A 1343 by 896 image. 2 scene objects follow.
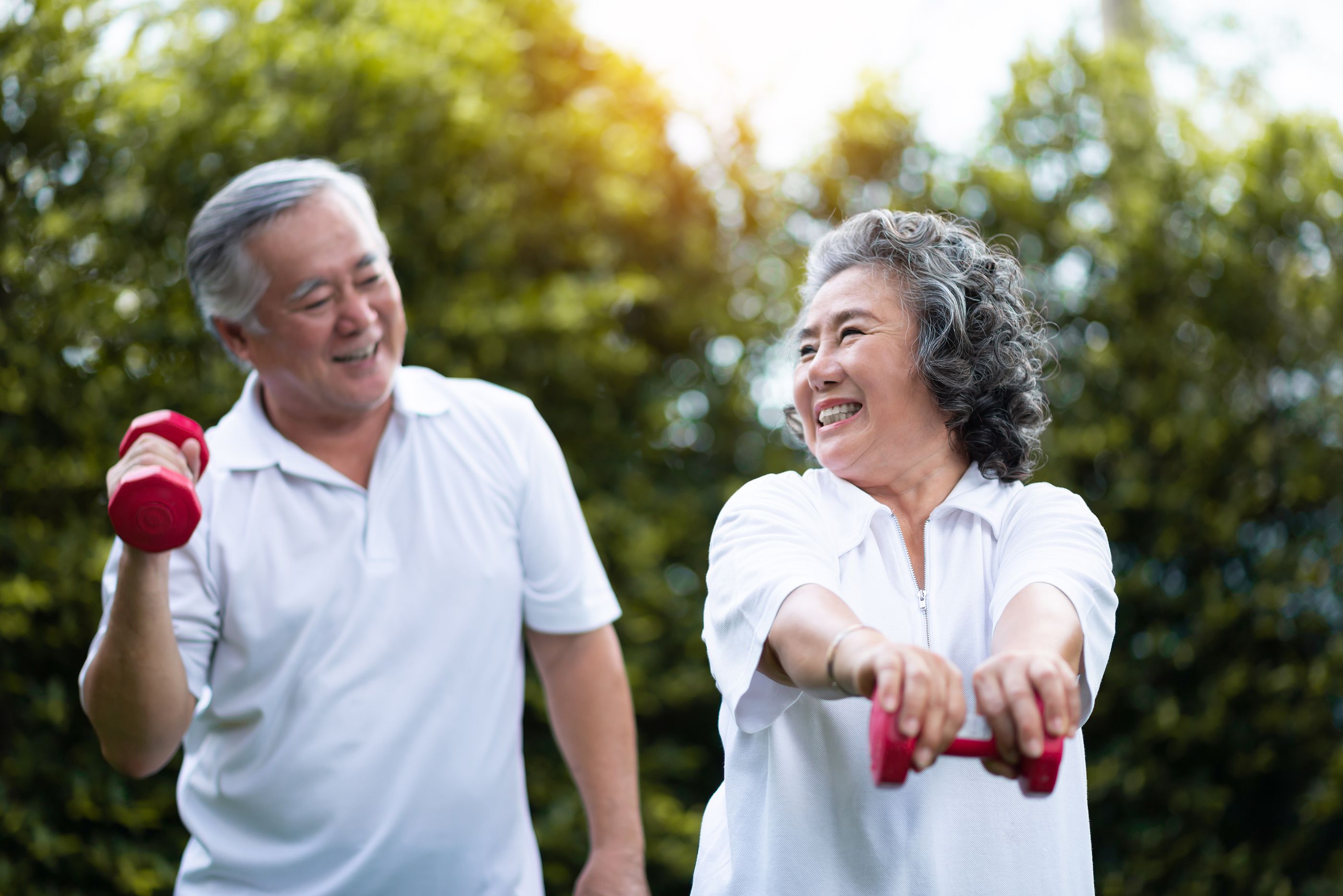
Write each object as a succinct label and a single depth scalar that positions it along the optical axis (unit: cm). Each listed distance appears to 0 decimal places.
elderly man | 219
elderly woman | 147
